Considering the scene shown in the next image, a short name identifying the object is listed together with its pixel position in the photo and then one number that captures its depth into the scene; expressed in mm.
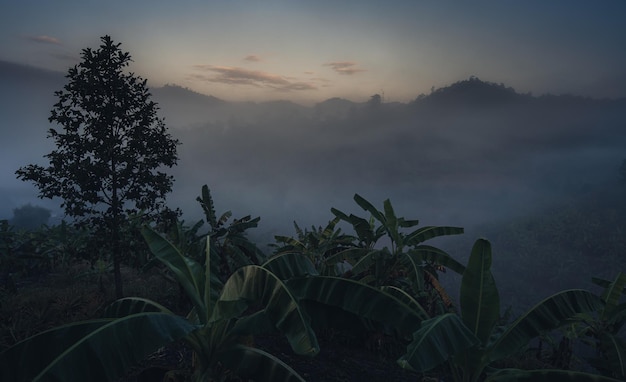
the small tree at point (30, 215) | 130825
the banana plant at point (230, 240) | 14250
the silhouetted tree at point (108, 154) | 11719
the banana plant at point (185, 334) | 4719
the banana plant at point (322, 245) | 13594
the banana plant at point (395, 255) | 11445
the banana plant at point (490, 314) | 6246
